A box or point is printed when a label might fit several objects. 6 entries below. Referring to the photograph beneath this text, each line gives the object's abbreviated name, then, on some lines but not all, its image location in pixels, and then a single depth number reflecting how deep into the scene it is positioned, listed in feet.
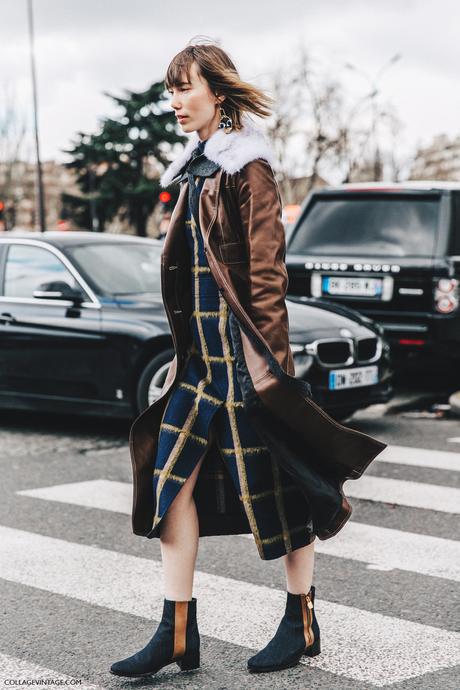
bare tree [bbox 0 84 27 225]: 211.20
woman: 10.76
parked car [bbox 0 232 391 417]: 25.40
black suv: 30.63
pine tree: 159.02
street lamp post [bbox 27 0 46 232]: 114.58
